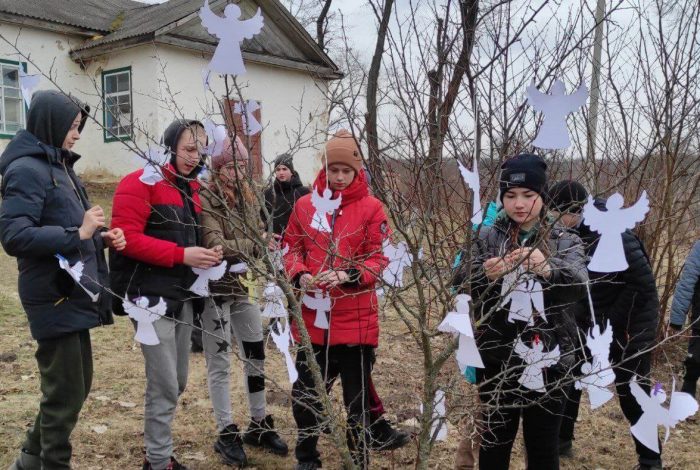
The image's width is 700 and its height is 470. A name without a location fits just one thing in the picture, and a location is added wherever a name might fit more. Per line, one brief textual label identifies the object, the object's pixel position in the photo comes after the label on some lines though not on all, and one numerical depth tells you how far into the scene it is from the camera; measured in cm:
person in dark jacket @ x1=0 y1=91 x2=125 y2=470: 234
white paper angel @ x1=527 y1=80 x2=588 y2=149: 148
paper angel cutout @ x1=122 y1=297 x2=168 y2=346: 226
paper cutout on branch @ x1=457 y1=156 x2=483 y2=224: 150
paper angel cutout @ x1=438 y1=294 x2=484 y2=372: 149
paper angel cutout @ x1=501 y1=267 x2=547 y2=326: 195
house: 1268
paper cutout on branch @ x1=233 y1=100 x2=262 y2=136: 189
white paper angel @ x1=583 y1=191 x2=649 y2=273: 161
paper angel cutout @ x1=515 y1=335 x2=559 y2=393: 209
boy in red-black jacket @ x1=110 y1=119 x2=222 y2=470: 268
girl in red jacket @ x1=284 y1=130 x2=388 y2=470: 277
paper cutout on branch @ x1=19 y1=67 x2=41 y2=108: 245
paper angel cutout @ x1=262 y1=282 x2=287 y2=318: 208
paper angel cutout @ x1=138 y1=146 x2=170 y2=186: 245
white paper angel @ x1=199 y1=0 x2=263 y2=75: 158
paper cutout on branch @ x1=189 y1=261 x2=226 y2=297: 267
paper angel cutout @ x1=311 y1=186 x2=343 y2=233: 220
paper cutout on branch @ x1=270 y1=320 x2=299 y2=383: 182
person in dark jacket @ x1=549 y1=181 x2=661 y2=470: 316
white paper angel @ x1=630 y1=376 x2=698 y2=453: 192
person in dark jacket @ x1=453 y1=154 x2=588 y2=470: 205
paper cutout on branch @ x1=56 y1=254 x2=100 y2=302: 231
